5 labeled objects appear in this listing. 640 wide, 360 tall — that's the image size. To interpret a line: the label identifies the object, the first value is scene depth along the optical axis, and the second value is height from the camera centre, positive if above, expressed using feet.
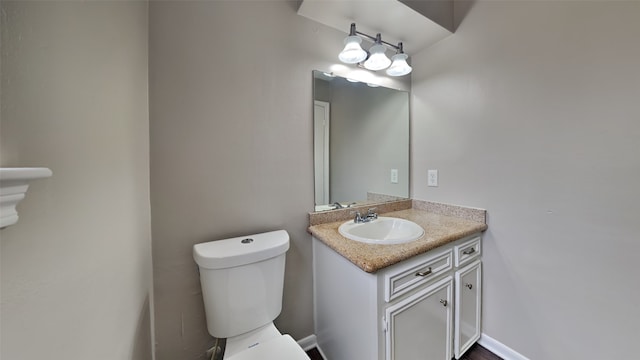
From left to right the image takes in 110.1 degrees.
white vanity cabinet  3.17 -2.15
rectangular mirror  4.86 +0.78
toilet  3.25 -1.84
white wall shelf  0.96 -0.06
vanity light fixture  4.37 +2.48
